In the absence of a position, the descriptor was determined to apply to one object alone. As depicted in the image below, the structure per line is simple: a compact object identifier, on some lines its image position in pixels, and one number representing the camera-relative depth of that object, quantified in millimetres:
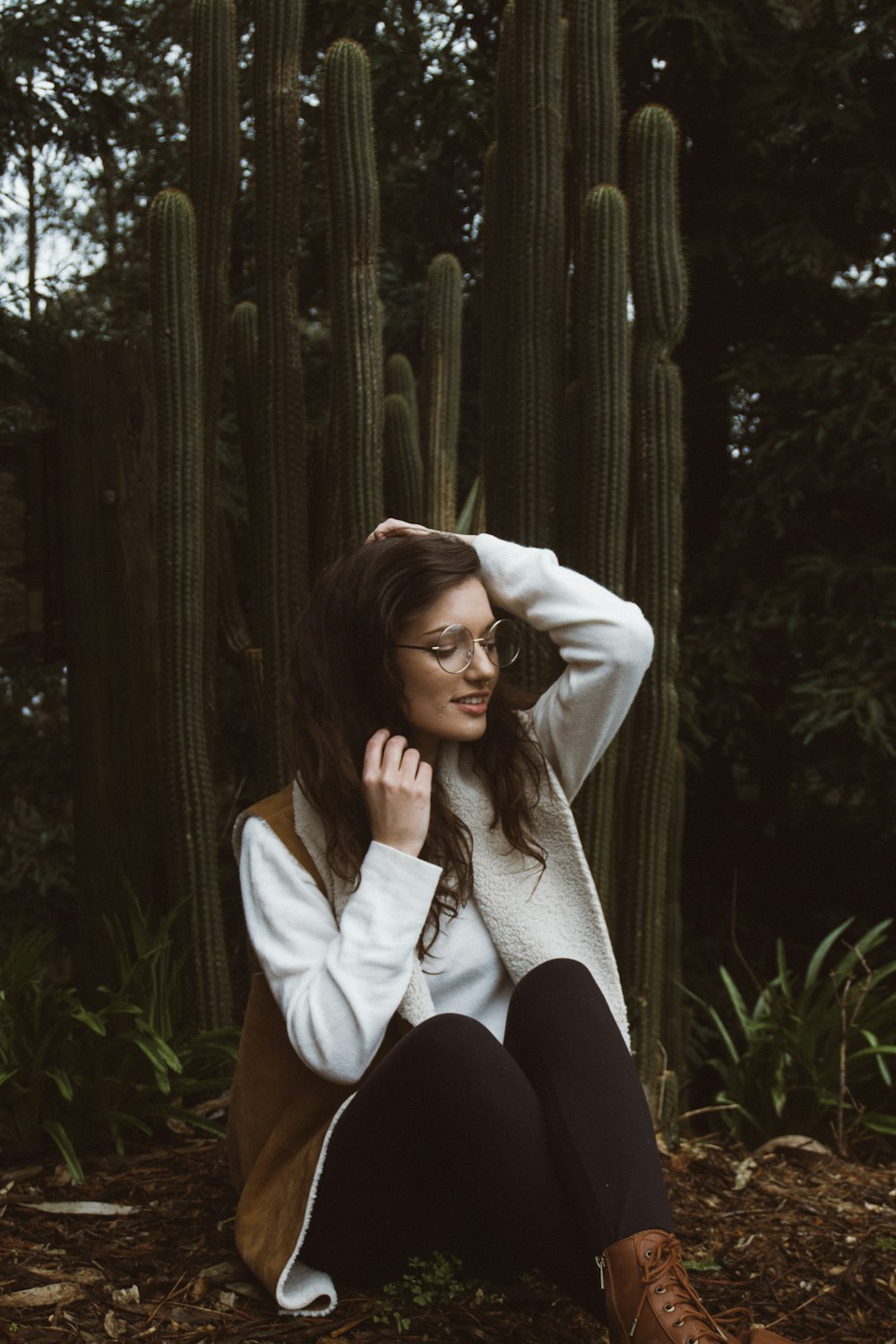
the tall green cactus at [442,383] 3557
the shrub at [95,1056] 2568
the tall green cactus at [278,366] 3035
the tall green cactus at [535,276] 3033
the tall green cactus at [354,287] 2965
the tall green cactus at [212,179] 3045
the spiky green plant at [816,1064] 3010
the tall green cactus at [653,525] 3043
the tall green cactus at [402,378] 3963
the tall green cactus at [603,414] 2977
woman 1728
